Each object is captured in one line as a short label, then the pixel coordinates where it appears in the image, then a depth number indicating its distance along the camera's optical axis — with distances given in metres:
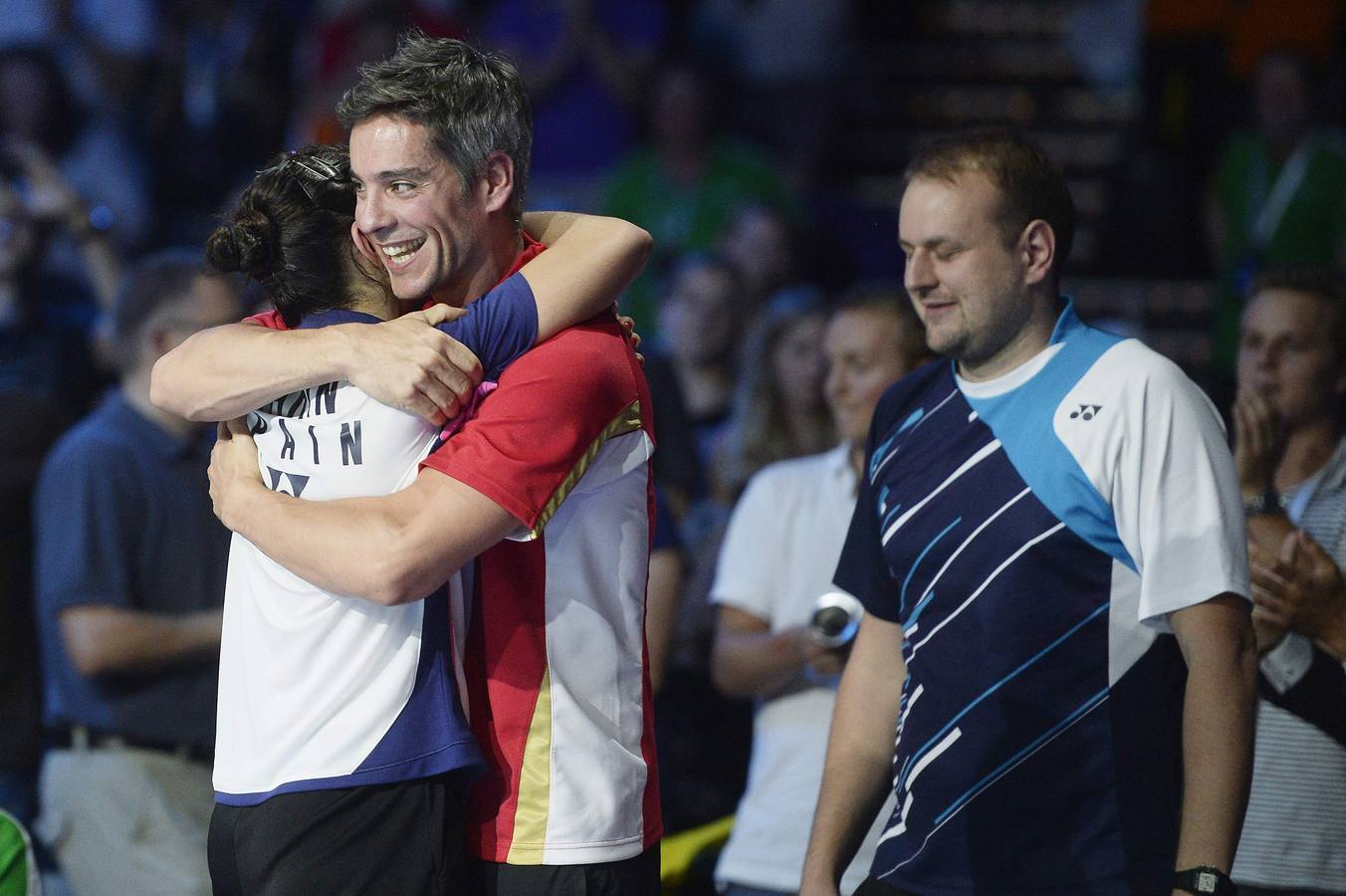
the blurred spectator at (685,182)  15.09
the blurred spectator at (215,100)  15.51
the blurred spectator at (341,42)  15.44
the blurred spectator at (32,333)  11.55
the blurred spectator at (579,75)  15.91
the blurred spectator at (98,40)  15.55
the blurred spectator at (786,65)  16.06
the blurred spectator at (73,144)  14.60
